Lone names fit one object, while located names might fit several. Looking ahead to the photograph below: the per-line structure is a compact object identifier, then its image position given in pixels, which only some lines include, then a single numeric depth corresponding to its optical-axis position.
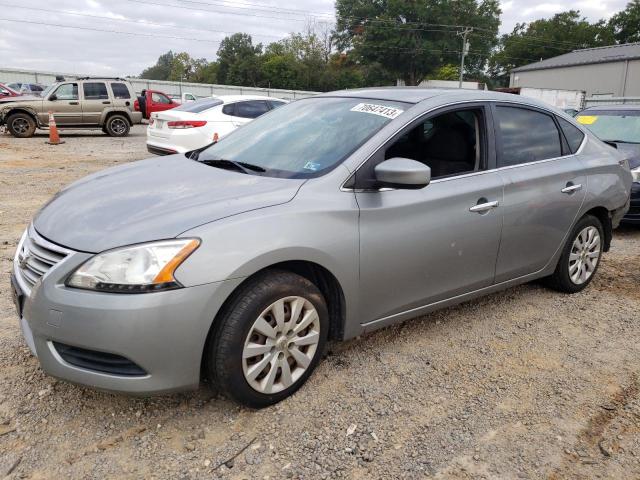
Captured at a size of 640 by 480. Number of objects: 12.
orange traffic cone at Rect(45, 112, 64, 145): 14.01
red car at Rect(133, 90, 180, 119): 21.61
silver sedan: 2.25
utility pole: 51.12
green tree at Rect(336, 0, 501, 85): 64.12
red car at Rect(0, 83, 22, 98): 18.50
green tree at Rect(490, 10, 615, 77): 72.44
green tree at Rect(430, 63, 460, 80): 67.38
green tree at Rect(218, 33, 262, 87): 71.00
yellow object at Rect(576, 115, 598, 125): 7.66
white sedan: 9.73
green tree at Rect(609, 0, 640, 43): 67.25
